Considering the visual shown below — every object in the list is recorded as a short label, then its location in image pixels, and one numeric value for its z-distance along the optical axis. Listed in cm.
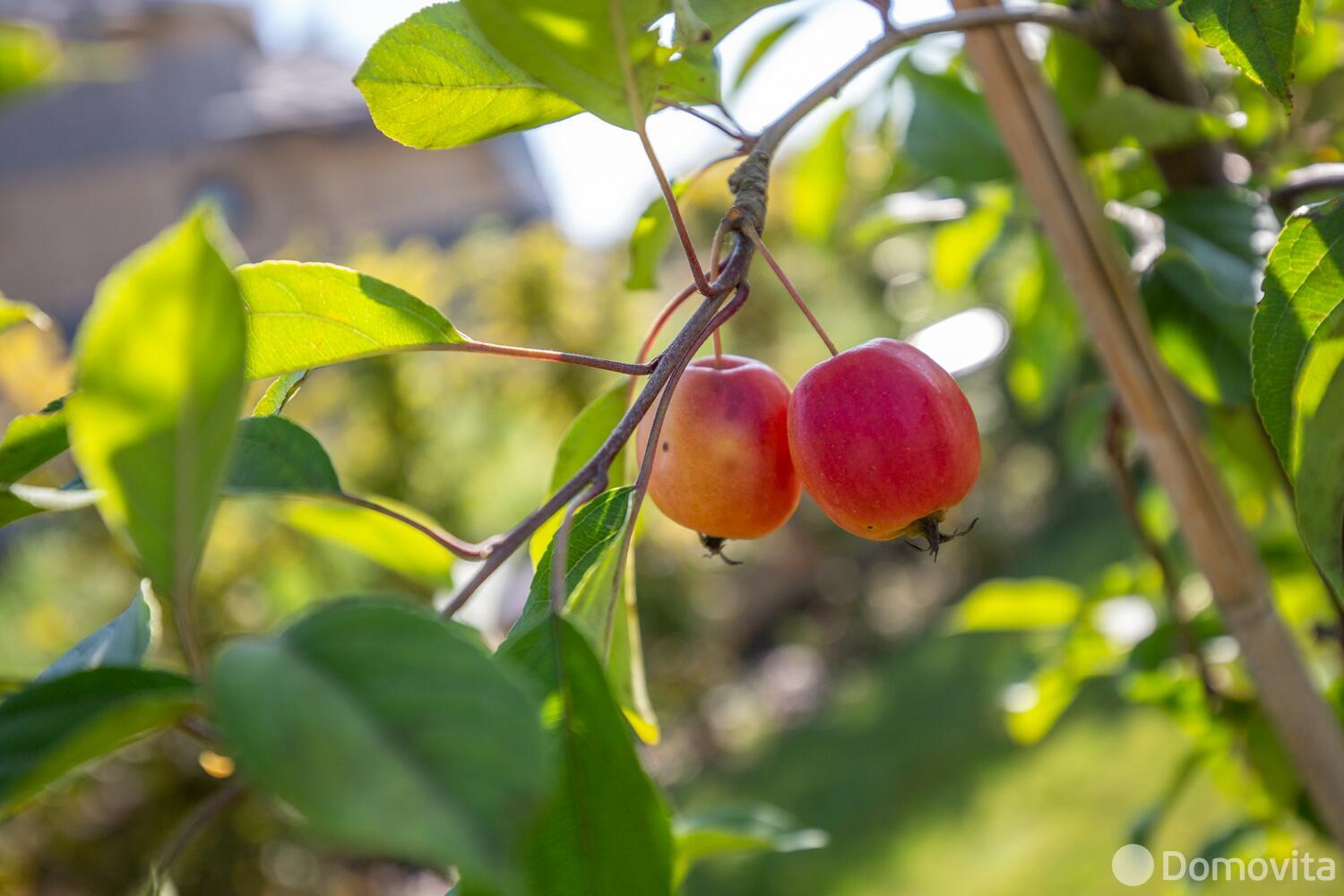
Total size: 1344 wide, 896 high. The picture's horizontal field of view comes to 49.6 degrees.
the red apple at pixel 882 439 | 23
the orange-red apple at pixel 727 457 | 24
